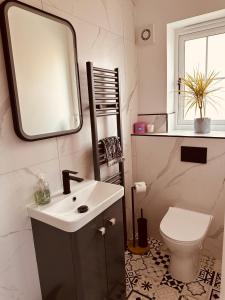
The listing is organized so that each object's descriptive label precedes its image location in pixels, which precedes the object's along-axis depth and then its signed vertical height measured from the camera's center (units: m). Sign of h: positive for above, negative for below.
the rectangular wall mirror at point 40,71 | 1.11 +0.24
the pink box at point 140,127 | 2.20 -0.19
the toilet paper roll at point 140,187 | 1.99 -0.72
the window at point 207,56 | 2.06 +0.48
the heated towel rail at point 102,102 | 1.52 +0.06
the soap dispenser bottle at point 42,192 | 1.27 -0.47
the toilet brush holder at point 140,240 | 2.08 -1.30
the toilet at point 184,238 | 1.56 -0.95
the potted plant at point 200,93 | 1.97 +0.12
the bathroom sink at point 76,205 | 1.11 -0.56
